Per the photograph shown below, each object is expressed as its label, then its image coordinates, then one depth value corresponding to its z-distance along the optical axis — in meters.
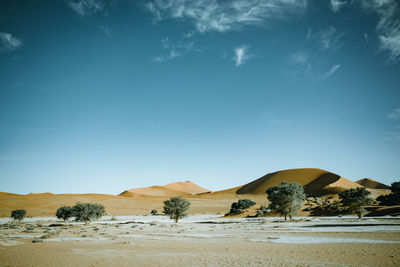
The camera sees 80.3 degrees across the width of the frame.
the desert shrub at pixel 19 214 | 42.84
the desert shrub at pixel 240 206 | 50.59
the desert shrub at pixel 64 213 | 40.94
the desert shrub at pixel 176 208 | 37.28
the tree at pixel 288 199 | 34.25
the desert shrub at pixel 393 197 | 41.11
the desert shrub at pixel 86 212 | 35.56
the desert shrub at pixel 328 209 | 40.83
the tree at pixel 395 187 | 43.23
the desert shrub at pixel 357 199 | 31.34
